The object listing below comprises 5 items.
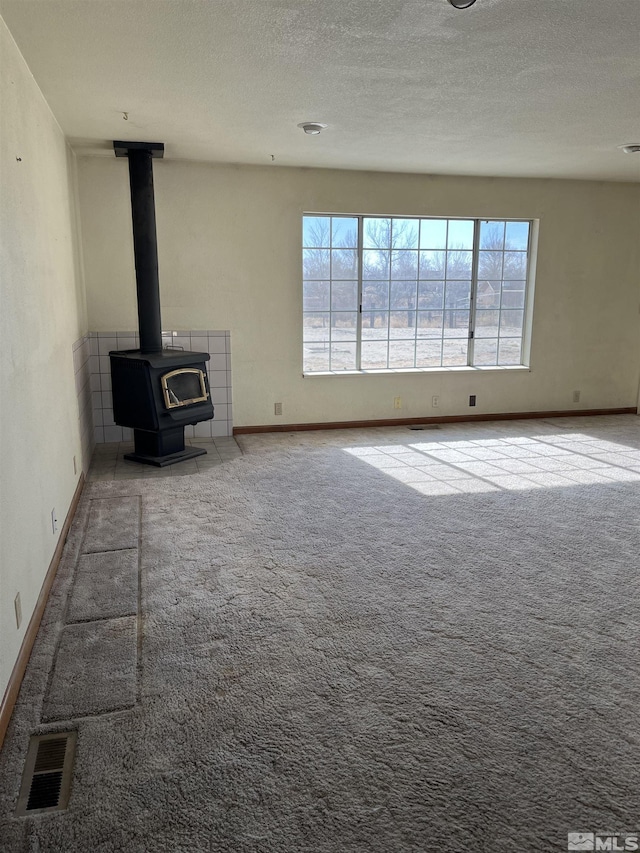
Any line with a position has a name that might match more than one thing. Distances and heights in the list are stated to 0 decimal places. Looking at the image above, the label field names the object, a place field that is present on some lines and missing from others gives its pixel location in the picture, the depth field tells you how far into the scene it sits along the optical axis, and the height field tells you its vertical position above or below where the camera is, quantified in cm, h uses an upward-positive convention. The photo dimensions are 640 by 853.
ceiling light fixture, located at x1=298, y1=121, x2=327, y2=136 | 394 +121
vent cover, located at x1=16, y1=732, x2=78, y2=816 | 167 -128
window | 580 +25
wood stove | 455 -43
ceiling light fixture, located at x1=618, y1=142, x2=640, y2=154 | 457 +125
